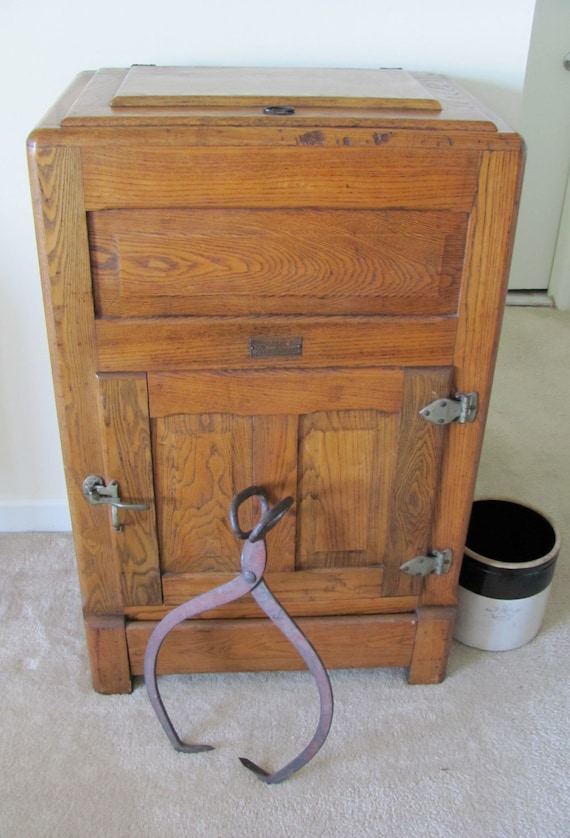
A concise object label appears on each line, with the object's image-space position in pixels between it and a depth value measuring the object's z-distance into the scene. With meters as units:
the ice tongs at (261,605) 1.15
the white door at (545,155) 2.70
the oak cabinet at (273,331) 1.04
